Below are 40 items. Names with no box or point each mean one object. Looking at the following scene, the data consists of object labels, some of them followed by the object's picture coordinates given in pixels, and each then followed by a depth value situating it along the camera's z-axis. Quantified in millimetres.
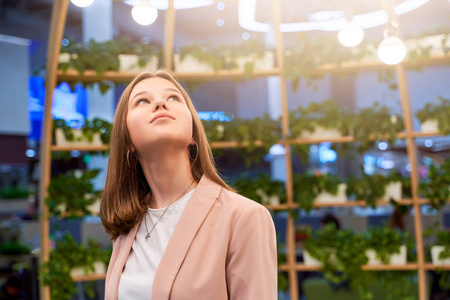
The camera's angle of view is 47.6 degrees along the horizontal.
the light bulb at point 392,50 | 2646
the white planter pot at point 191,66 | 3963
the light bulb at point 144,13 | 3068
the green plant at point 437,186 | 3678
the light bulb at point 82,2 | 2791
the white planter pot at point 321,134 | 3932
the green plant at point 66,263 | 3756
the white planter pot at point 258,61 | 3951
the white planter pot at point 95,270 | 3805
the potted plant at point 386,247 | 3773
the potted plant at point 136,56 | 3889
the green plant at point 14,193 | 6926
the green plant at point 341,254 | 3799
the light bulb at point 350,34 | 3002
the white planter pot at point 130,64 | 3883
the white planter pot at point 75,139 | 3879
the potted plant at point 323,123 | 3904
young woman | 1004
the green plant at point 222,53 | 3930
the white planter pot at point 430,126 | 3740
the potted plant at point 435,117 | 3668
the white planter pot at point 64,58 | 3807
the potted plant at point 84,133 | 3873
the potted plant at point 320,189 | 3885
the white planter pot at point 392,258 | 3773
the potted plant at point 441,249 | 3623
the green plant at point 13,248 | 5897
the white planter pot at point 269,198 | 3963
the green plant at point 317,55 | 3846
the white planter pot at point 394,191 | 3824
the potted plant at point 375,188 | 3832
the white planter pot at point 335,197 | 3914
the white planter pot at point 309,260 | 3885
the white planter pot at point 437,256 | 3648
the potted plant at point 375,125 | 3803
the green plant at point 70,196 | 3844
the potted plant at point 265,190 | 3953
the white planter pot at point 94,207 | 3862
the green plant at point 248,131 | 3900
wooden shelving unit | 3748
